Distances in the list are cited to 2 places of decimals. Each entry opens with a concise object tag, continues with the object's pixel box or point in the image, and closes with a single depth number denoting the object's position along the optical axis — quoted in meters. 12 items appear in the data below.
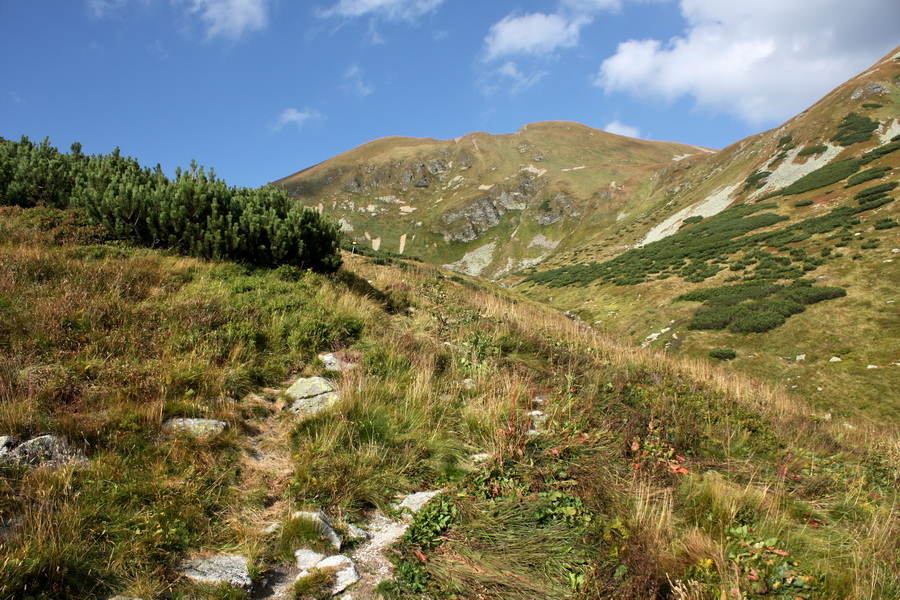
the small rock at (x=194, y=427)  4.26
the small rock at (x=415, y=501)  4.01
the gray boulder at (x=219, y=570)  2.91
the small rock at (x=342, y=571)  3.09
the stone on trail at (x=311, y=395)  5.34
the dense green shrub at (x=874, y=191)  37.44
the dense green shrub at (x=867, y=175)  42.16
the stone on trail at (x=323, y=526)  3.46
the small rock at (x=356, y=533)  3.60
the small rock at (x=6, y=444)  3.37
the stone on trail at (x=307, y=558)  3.24
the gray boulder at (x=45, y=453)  3.35
